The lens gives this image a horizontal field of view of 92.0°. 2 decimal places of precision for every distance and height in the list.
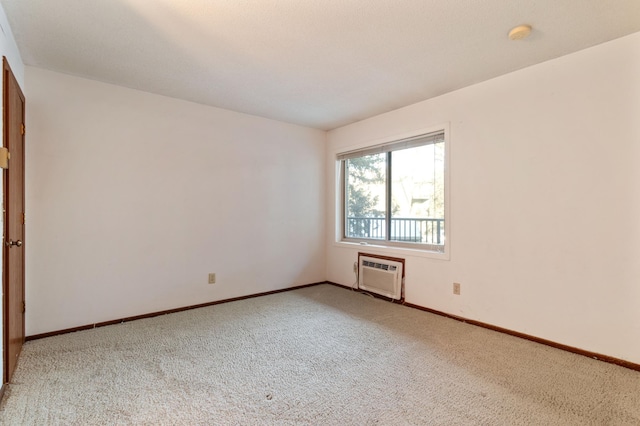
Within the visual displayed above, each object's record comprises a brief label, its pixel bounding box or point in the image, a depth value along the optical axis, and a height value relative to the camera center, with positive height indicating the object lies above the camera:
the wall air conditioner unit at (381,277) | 3.64 -0.76
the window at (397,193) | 3.43 +0.28
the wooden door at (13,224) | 1.92 -0.06
